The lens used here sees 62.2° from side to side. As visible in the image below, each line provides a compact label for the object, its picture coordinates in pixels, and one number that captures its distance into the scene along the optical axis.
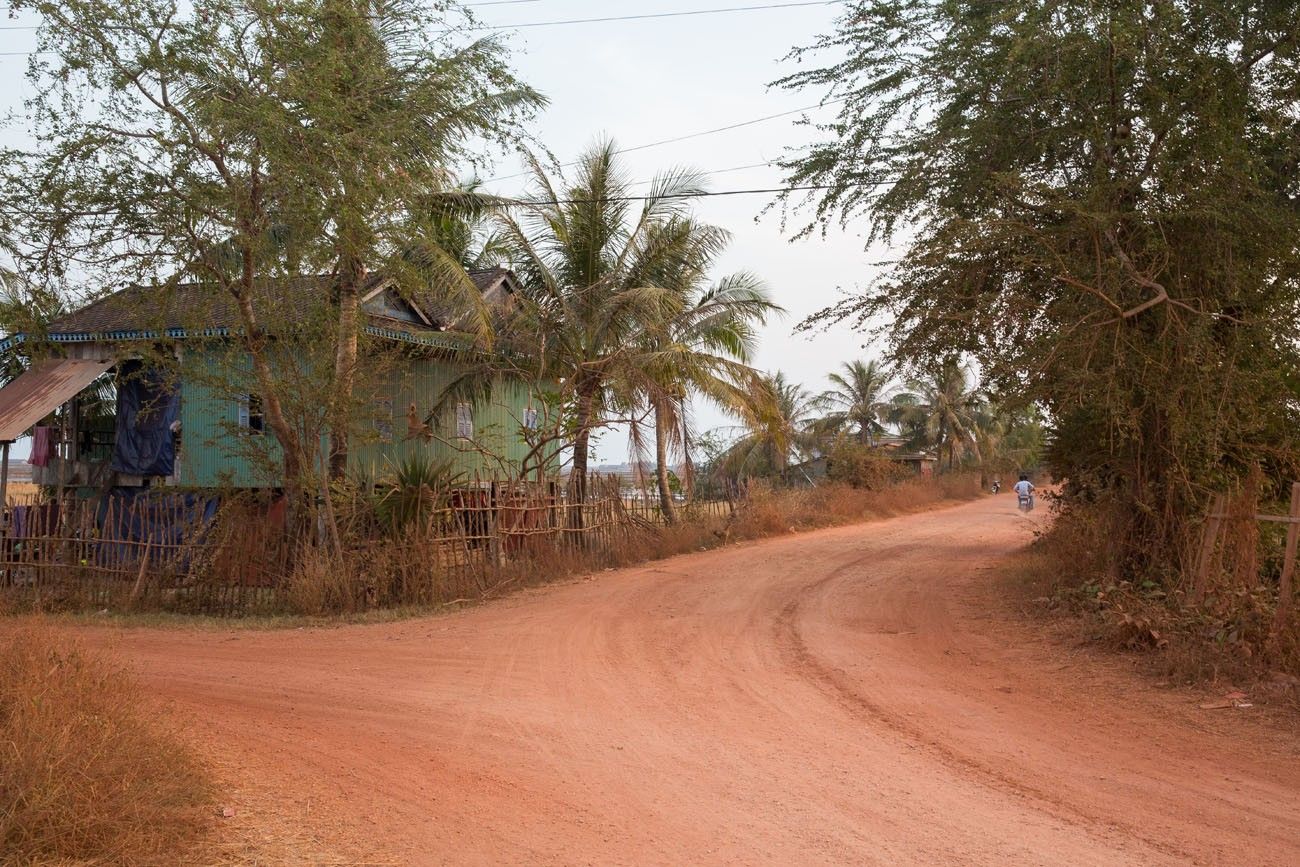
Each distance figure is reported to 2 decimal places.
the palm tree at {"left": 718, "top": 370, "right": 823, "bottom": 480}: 41.17
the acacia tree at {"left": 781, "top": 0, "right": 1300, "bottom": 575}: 10.34
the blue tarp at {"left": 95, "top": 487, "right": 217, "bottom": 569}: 13.91
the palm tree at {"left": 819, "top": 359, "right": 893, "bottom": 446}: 48.88
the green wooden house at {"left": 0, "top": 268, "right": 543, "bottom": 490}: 14.28
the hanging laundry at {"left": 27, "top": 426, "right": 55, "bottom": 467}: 19.48
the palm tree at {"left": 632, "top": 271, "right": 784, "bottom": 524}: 19.31
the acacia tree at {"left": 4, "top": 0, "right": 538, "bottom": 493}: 11.21
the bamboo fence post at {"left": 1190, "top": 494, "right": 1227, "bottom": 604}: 9.90
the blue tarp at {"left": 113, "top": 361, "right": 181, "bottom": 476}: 18.61
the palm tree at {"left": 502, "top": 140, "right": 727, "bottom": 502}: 19.52
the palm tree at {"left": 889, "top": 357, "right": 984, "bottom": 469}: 51.44
